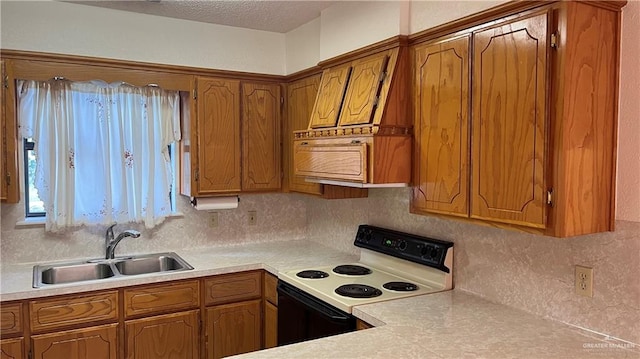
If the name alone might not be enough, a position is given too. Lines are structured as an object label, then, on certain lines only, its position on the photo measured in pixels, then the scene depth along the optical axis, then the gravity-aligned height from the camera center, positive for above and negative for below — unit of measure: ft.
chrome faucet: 10.34 -1.78
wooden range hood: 7.62 +0.57
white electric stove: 7.91 -2.22
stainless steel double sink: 9.73 -2.36
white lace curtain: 9.79 +0.22
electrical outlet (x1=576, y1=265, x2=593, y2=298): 6.10 -1.61
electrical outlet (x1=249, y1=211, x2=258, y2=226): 12.35 -1.57
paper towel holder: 10.99 -1.01
